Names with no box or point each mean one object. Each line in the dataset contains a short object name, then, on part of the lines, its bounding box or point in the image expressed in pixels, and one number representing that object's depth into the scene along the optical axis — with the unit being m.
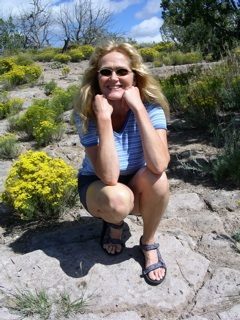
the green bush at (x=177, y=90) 3.96
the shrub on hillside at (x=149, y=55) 10.27
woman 1.67
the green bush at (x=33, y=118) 3.86
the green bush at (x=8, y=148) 3.33
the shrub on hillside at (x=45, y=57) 11.24
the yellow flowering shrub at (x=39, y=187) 2.12
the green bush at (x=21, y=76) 7.02
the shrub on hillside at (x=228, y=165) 2.49
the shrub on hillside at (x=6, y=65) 9.13
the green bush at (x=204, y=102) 3.49
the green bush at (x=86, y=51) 11.25
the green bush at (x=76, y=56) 10.73
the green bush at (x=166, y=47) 11.80
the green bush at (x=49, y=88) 6.04
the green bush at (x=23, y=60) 9.57
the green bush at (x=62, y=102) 4.48
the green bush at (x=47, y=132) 3.54
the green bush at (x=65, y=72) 7.99
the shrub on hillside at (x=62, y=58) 10.38
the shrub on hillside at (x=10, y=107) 4.81
